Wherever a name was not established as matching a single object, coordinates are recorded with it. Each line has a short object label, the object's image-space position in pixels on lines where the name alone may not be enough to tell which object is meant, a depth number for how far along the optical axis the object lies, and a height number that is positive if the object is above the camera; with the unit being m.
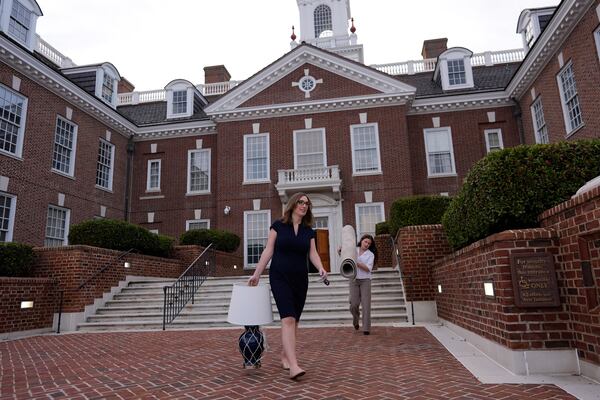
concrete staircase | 9.61 -0.63
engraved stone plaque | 4.20 -0.08
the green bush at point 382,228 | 15.68 +1.92
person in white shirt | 7.38 -0.10
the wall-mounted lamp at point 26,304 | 8.97 -0.35
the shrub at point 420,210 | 11.86 +1.96
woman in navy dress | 4.15 +0.18
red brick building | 15.07 +6.44
